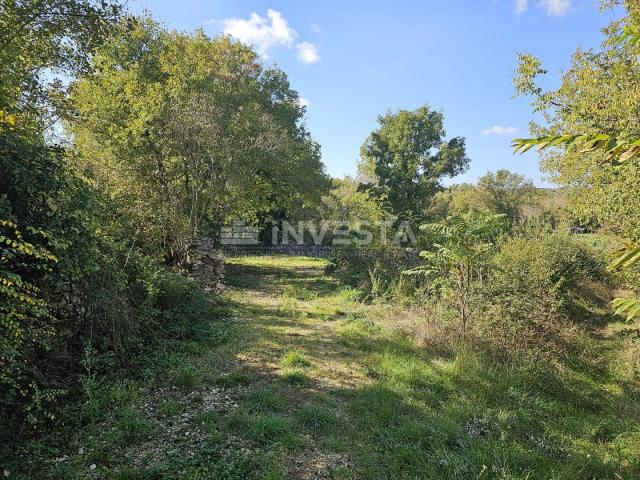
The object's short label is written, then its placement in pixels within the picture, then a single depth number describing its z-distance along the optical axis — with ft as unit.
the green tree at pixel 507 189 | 99.55
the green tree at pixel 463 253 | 20.25
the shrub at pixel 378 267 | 32.04
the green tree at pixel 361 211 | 43.04
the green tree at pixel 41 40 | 16.35
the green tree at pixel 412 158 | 76.84
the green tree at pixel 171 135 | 31.22
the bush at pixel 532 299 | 18.62
